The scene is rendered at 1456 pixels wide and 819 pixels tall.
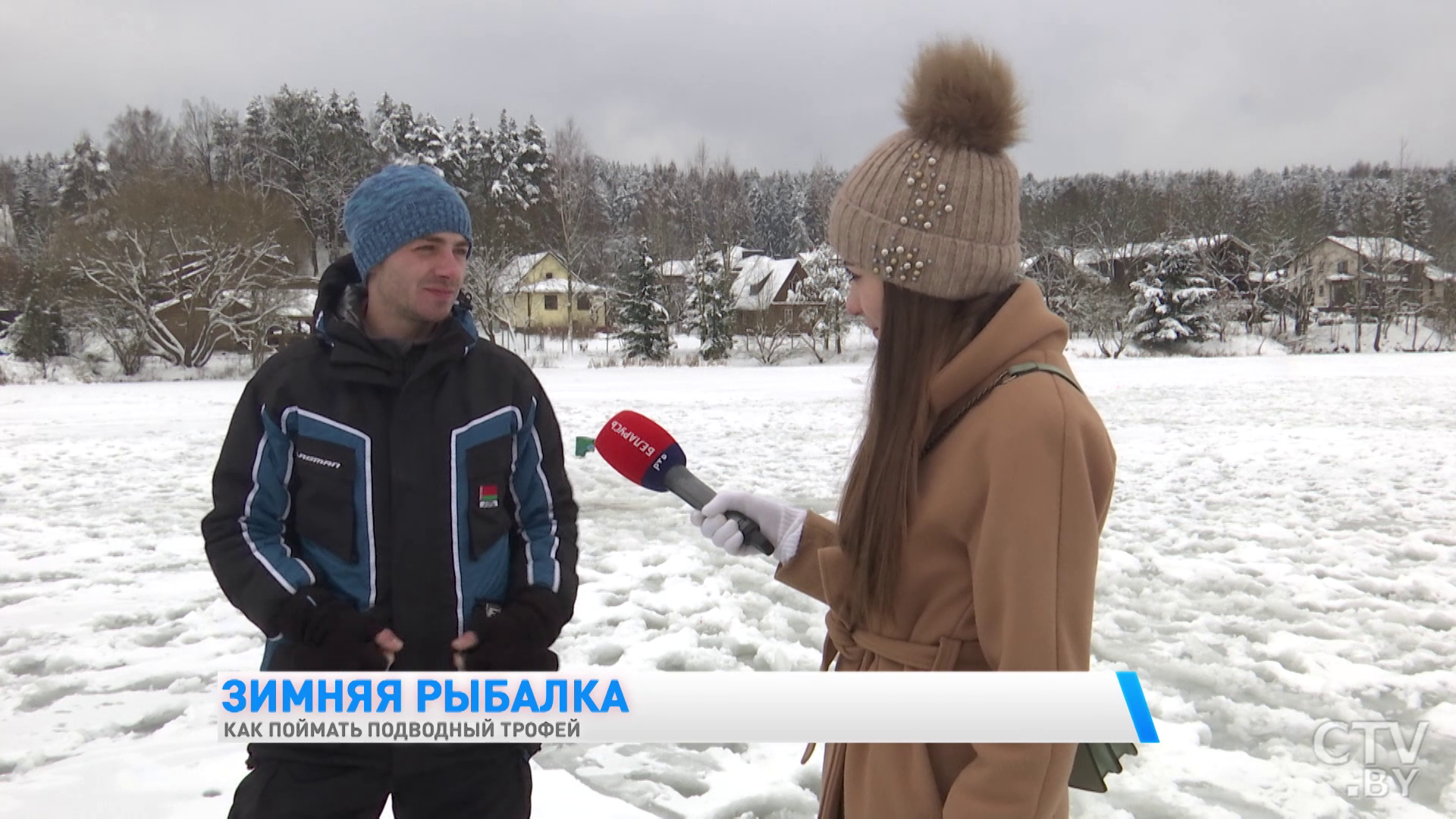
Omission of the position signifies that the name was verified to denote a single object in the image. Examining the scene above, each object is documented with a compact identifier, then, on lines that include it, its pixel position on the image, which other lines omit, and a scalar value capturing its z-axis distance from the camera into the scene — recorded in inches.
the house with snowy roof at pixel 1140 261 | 1658.5
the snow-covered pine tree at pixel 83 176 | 2071.9
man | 73.8
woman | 49.4
